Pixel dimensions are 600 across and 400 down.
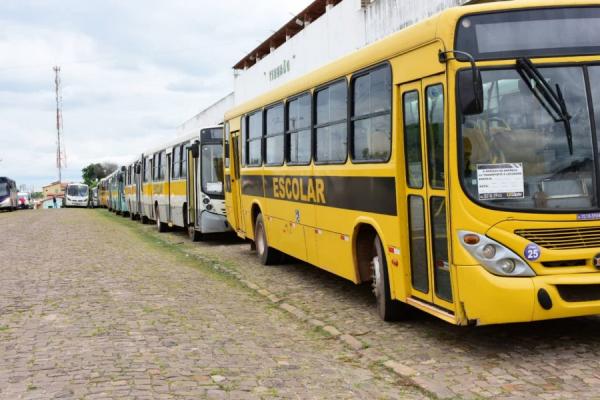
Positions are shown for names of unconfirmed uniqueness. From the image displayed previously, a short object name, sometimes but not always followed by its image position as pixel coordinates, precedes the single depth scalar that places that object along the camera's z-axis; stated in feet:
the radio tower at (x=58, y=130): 272.31
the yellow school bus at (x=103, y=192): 202.59
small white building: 81.41
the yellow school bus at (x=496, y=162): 20.52
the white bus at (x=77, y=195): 266.98
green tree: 452.76
